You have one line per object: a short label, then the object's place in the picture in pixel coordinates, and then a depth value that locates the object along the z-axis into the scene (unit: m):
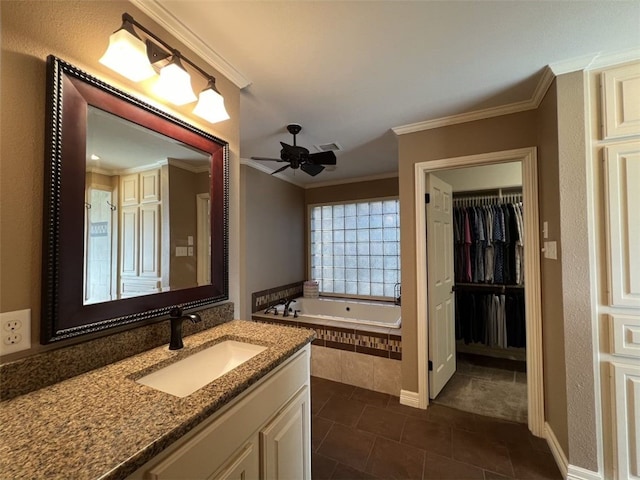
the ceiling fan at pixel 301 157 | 2.34
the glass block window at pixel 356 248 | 3.94
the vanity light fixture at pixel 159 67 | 0.99
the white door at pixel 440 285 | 2.34
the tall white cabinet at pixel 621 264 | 1.42
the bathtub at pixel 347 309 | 3.56
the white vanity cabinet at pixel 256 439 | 0.72
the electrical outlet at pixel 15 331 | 0.77
